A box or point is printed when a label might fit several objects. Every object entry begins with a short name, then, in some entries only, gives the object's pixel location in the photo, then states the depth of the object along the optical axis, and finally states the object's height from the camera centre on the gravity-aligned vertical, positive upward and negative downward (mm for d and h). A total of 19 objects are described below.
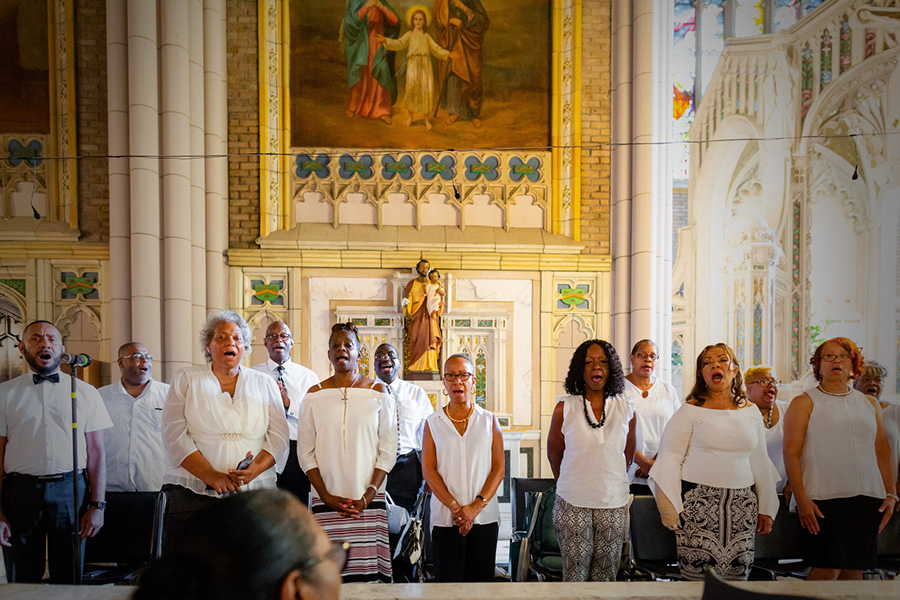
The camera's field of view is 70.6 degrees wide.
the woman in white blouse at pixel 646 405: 3639 -687
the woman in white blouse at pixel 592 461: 2879 -797
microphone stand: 2885 -1117
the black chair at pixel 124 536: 3135 -1210
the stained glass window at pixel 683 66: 7406 +2634
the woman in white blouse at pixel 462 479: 2988 -896
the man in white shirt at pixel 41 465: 3068 -854
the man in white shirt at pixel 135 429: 3771 -823
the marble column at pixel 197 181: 6449 +1133
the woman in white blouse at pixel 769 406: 3809 -711
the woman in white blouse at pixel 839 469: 3039 -863
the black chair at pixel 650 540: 3039 -1196
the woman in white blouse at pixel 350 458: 2943 -799
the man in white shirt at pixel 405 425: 3492 -843
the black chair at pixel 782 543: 3170 -1254
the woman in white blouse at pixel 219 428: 2846 -626
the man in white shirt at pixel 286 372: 4055 -554
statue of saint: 6477 -362
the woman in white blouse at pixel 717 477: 2756 -826
